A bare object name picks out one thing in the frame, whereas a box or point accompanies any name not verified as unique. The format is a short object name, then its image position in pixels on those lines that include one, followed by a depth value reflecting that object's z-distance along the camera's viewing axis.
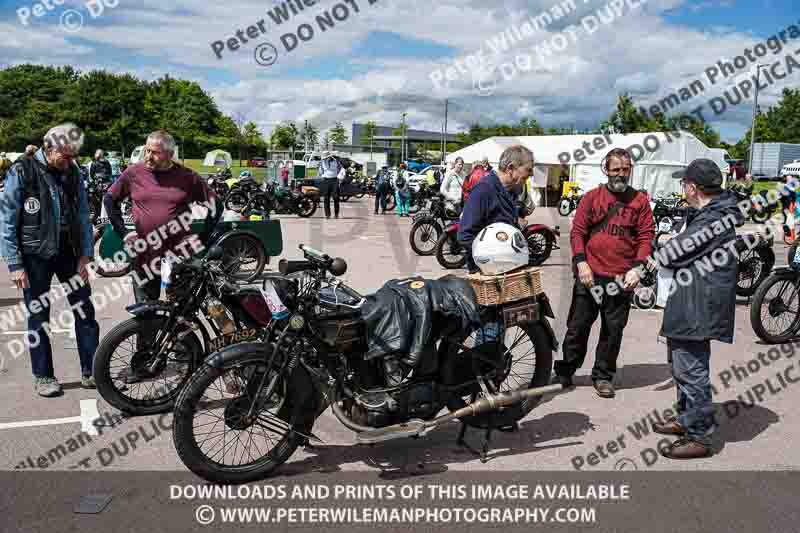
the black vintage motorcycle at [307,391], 3.79
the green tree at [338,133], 98.31
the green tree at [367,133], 100.74
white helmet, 4.44
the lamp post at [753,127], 31.70
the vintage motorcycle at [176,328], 4.68
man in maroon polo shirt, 5.36
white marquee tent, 27.52
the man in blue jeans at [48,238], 5.04
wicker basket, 4.28
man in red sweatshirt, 5.42
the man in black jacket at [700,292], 4.22
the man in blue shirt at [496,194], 5.14
